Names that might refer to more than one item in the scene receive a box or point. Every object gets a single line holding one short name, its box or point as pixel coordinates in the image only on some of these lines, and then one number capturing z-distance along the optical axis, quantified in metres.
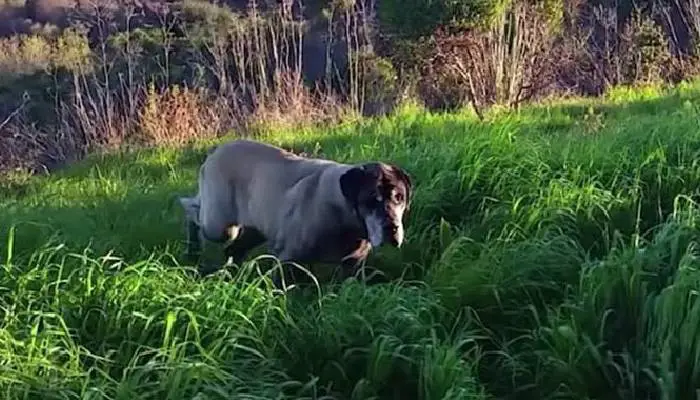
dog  5.18
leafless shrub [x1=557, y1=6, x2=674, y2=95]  11.80
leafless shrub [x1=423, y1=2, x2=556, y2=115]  10.42
